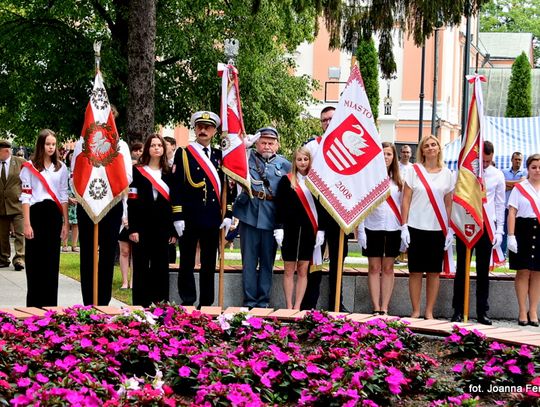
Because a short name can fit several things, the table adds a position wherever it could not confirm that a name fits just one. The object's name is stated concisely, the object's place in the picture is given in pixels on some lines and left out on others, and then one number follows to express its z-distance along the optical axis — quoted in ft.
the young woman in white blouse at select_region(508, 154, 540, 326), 35.40
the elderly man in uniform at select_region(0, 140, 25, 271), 51.78
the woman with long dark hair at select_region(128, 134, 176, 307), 32.45
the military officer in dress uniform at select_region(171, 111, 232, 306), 32.30
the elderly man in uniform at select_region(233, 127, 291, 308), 33.71
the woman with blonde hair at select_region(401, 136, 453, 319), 34.09
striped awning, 74.13
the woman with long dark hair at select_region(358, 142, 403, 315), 34.65
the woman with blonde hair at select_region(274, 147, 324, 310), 33.22
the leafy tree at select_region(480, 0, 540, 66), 310.04
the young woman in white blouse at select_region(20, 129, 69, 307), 31.37
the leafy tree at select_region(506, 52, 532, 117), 179.93
